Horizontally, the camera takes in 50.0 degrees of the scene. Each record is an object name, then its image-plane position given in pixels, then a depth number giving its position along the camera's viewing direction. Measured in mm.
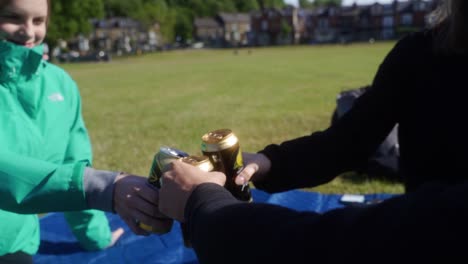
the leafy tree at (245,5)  76656
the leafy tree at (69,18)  39656
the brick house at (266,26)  87938
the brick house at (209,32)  84250
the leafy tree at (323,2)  119219
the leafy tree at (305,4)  120806
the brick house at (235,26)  87562
